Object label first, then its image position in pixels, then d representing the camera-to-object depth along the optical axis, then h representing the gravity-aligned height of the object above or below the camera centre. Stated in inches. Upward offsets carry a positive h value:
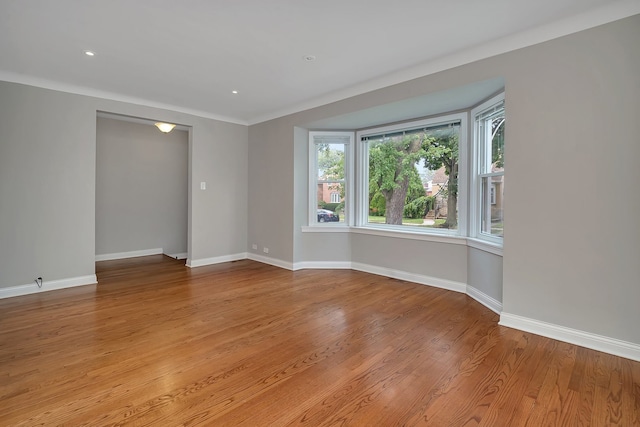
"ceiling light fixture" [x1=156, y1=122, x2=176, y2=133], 197.4 +52.1
